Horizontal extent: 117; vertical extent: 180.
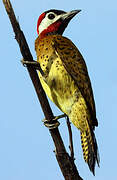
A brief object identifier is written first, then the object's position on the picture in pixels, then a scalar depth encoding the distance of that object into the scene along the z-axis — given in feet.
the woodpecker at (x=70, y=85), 32.89
